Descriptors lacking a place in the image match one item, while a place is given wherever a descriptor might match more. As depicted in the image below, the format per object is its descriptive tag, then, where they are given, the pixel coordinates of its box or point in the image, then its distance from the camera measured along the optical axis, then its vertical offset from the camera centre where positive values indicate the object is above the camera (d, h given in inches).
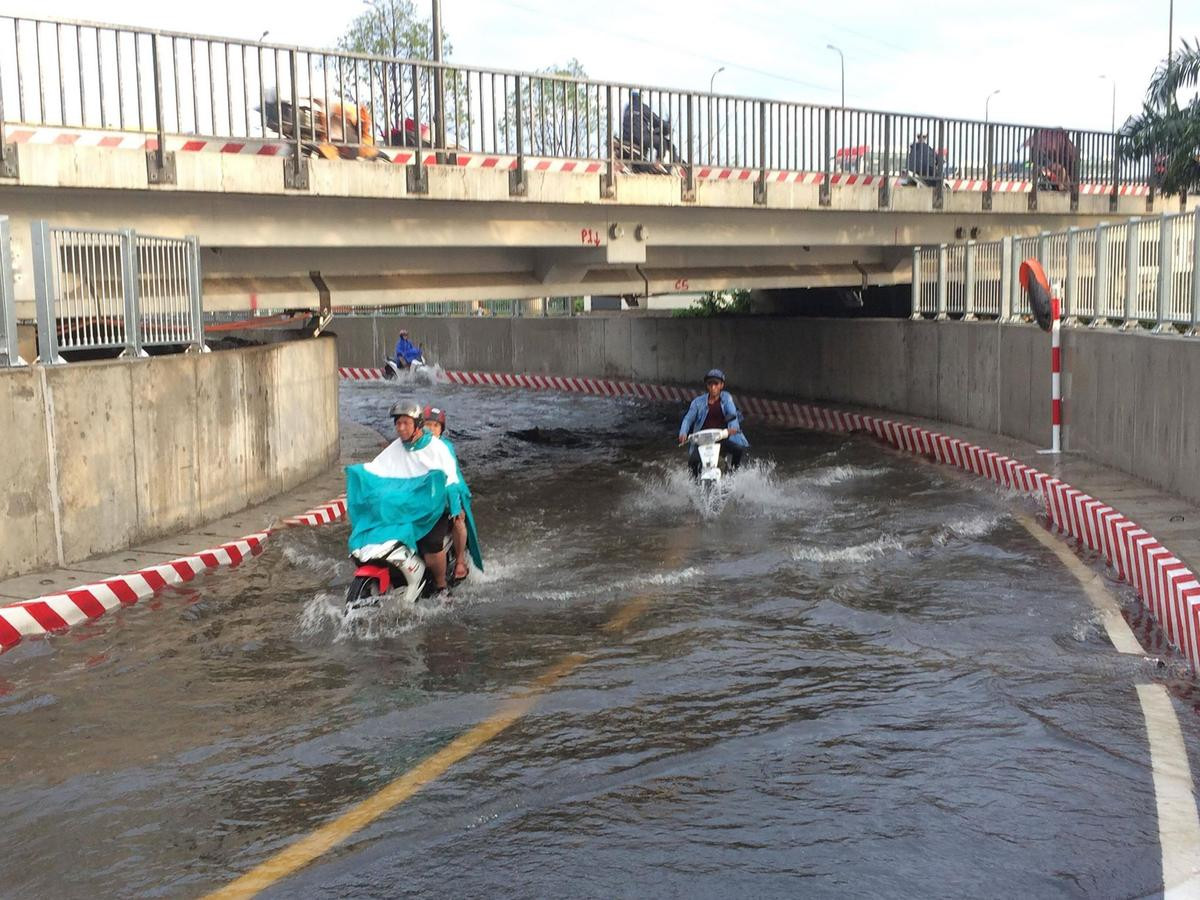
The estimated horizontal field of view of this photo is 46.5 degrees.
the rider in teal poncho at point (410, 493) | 387.5 -54.5
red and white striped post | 705.0 -43.6
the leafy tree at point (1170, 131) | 1198.9 +134.1
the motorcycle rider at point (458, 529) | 413.7 -68.1
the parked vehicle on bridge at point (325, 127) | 668.1 +84.4
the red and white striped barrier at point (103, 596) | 373.7 -86.0
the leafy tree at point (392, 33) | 2034.9 +391.6
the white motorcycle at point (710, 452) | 608.7 -68.9
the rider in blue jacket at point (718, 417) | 636.1 -56.0
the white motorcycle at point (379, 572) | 377.7 -74.6
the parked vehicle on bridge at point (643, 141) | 821.2 +91.6
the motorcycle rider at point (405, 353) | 1536.9 -60.4
